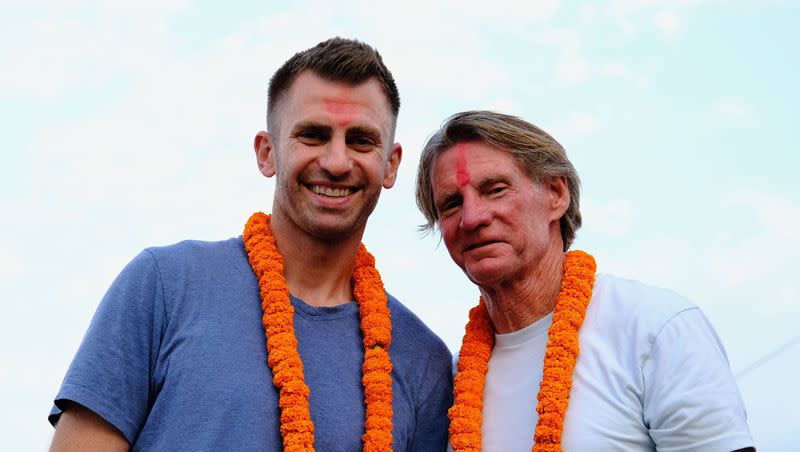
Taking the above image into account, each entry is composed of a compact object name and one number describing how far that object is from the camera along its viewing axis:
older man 3.43
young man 3.40
